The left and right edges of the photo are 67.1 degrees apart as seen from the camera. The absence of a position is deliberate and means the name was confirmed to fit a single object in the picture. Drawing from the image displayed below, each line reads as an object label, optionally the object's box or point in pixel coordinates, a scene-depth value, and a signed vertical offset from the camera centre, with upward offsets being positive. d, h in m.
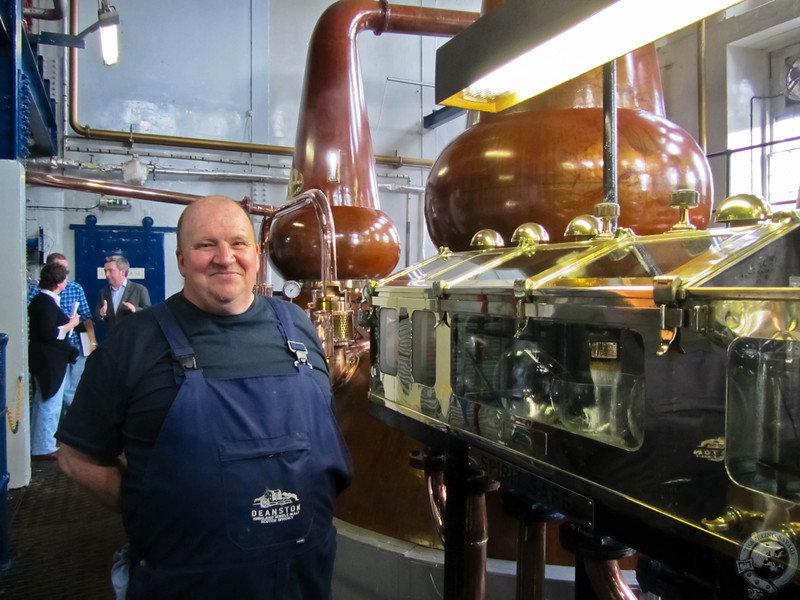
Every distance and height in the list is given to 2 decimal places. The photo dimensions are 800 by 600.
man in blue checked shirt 4.43 -0.15
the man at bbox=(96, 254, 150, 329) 4.73 -0.04
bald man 1.17 -0.30
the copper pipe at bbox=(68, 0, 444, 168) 5.85 +1.56
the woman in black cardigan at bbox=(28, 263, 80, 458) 3.96 -0.41
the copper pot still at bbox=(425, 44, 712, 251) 2.13 +0.45
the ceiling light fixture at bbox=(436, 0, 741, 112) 1.18 +0.54
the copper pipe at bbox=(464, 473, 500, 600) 1.73 -0.75
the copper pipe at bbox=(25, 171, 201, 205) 3.89 +0.73
